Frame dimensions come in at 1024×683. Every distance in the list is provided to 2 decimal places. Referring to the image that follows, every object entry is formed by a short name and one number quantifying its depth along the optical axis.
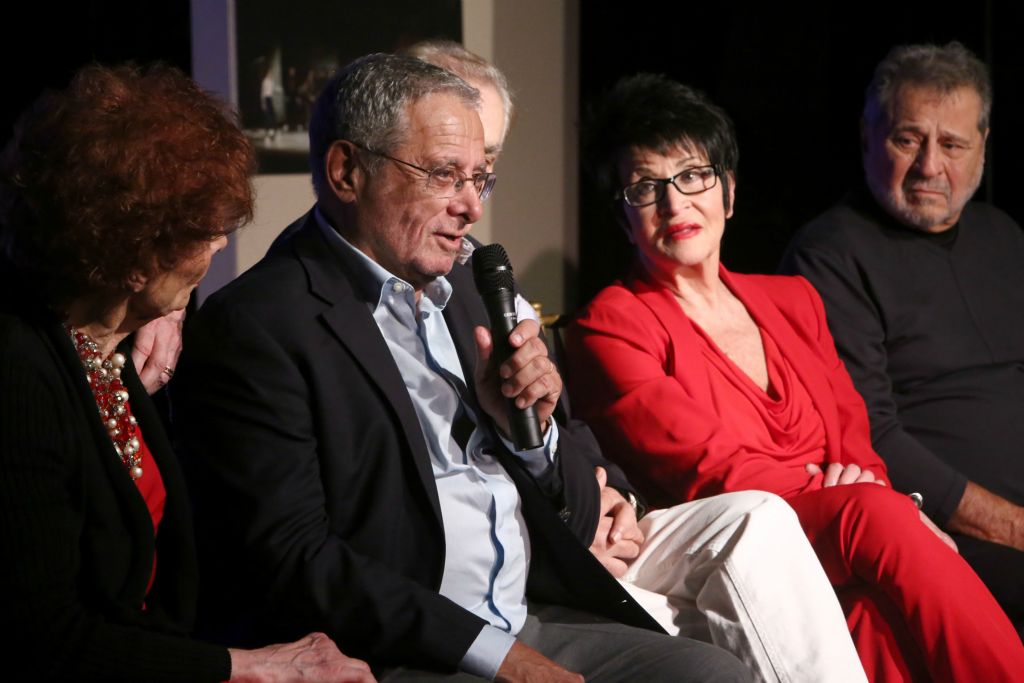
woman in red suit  4.63
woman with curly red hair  2.99
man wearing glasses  3.68
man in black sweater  6.17
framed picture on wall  5.81
